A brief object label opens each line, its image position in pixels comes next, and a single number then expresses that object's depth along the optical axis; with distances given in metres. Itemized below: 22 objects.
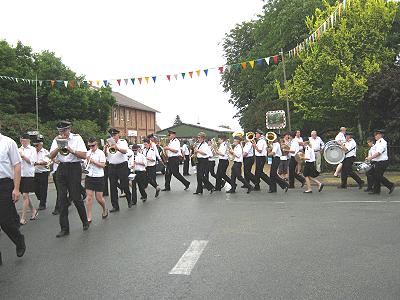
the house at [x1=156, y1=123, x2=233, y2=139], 81.00
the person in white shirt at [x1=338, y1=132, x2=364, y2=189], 12.85
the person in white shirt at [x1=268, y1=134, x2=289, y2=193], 12.61
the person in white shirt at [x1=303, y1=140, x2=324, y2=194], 12.21
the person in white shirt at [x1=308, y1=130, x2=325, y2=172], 15.52
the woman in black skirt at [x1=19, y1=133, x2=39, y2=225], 8.75
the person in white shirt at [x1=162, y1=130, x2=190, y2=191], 13.40
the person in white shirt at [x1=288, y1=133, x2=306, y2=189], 12.60
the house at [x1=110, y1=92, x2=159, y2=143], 56.62
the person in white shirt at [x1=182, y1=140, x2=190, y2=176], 20.67
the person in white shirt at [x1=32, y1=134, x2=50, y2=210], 9.98
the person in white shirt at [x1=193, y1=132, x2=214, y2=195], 12.63
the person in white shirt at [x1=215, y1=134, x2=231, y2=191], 12.77
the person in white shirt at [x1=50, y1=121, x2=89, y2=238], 7.05
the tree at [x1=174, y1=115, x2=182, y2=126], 144.75
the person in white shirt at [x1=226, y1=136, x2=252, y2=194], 12.68
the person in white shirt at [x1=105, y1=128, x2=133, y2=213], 9.48
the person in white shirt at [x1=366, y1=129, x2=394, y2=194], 11.00
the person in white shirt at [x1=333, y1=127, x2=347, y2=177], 15.22
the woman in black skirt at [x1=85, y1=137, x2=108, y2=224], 8.30
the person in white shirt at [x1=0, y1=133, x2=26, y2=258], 5.32
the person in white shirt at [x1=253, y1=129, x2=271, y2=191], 12.89
